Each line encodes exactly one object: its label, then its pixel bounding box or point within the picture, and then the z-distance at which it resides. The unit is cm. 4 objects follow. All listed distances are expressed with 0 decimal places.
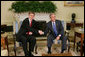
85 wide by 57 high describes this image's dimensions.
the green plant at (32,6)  587
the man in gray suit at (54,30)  430
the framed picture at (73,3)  643
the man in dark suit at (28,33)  409
